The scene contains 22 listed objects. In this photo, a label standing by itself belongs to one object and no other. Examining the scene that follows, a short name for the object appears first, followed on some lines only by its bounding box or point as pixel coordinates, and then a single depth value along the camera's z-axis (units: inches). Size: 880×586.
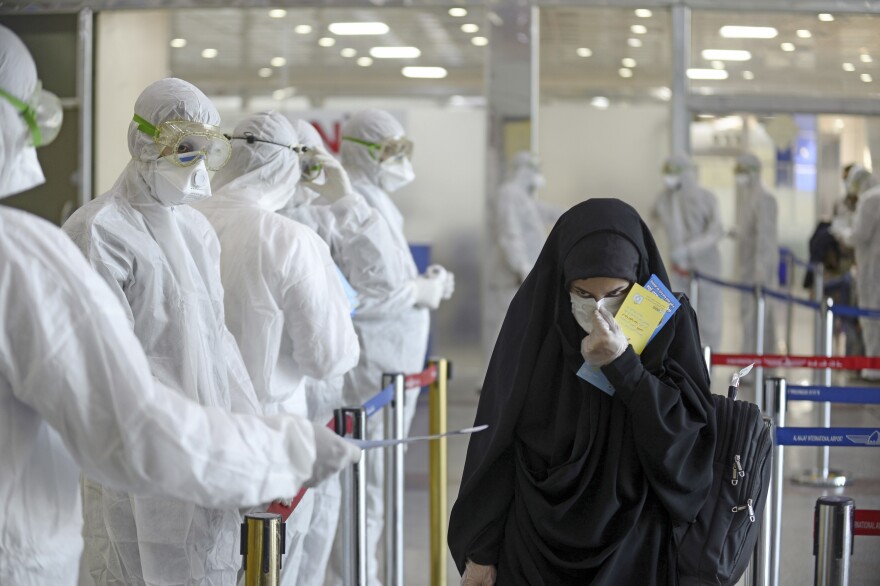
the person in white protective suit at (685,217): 397.7
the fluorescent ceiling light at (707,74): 412.2
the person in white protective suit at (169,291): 110.0
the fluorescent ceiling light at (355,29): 409.1
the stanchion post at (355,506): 123.7
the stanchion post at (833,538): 112.7
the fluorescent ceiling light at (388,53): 409.7
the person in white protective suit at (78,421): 64.5
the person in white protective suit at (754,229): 416.5
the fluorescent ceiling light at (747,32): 409.7
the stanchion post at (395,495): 158.7
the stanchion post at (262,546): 92.2
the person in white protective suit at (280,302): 139.0
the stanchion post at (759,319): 293.7
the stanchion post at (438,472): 168.9
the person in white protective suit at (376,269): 191.9
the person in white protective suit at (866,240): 387.9
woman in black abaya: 93.9
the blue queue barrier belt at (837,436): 135.7
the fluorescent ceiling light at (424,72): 408.1
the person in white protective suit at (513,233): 372.5
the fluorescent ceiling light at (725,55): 410.6
